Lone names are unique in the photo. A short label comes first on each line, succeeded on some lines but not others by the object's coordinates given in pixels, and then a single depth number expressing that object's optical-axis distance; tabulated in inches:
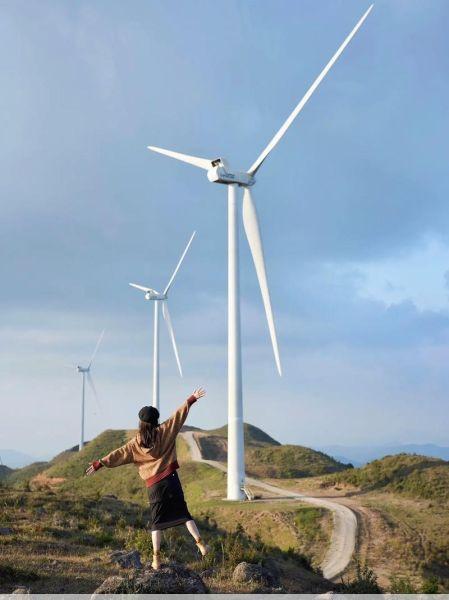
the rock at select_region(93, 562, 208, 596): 442.6
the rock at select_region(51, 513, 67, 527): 1077.0
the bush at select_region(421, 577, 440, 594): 760.1
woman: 516.4
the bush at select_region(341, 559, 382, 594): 708.7
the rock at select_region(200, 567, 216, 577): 636.1
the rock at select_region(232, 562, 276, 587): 609.3
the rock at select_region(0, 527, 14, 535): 905.8
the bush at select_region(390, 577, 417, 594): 694.0
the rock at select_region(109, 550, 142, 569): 655.1
